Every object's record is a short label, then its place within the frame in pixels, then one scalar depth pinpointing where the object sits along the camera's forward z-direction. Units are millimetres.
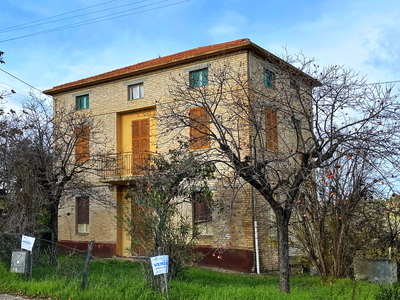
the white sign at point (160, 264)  7360
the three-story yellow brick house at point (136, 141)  15406
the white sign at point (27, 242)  9645
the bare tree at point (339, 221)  12000
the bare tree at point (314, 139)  8625
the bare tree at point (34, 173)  12469
